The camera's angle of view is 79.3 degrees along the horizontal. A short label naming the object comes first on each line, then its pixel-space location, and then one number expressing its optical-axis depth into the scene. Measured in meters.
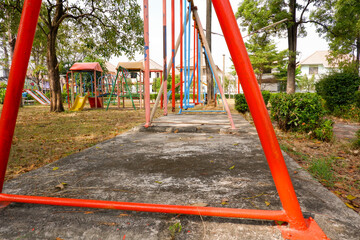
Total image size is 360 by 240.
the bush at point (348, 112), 7.19
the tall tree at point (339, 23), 12.19
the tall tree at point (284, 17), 13.50
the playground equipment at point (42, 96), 15.32
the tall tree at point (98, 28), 9.18
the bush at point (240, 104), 8.83
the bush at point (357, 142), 3.13
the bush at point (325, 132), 3.76
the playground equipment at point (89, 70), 11.26
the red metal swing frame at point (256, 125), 0.92
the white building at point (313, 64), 38.00
